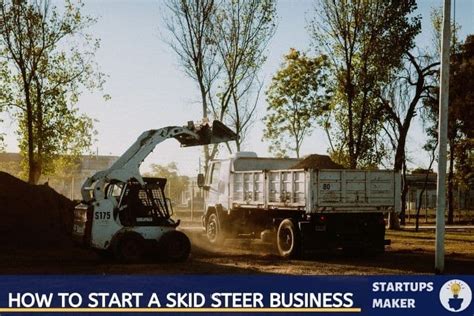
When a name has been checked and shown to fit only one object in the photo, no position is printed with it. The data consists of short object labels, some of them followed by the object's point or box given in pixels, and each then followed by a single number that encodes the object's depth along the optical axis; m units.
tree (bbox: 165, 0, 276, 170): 30.34
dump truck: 15.95
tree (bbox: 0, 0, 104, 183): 26.39
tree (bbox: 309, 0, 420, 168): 29.64
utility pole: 12.41
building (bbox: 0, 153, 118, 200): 45.03
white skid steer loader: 14.52
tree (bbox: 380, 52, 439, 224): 33.38
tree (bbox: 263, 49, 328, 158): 35.00
